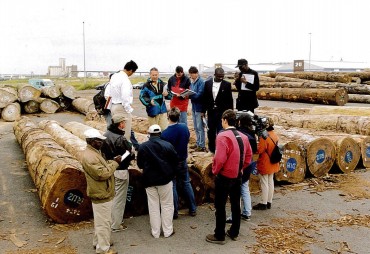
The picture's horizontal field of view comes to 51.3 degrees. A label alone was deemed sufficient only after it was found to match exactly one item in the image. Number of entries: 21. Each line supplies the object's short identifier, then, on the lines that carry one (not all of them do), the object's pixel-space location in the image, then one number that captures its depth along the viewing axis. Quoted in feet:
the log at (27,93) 77.10
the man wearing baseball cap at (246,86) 29.79
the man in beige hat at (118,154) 20.33
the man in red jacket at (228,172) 19.86
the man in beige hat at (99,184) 18.30
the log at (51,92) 82.37
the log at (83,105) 75.38
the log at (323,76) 94.30
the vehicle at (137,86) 158.61
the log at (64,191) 22.54
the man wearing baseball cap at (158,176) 20.65
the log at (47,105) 79.82
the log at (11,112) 72.98
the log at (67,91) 84.07
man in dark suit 29.07
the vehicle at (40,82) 131.03
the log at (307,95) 75.56
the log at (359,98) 81.82
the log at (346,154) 33.27
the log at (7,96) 73.62
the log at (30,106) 78.74
